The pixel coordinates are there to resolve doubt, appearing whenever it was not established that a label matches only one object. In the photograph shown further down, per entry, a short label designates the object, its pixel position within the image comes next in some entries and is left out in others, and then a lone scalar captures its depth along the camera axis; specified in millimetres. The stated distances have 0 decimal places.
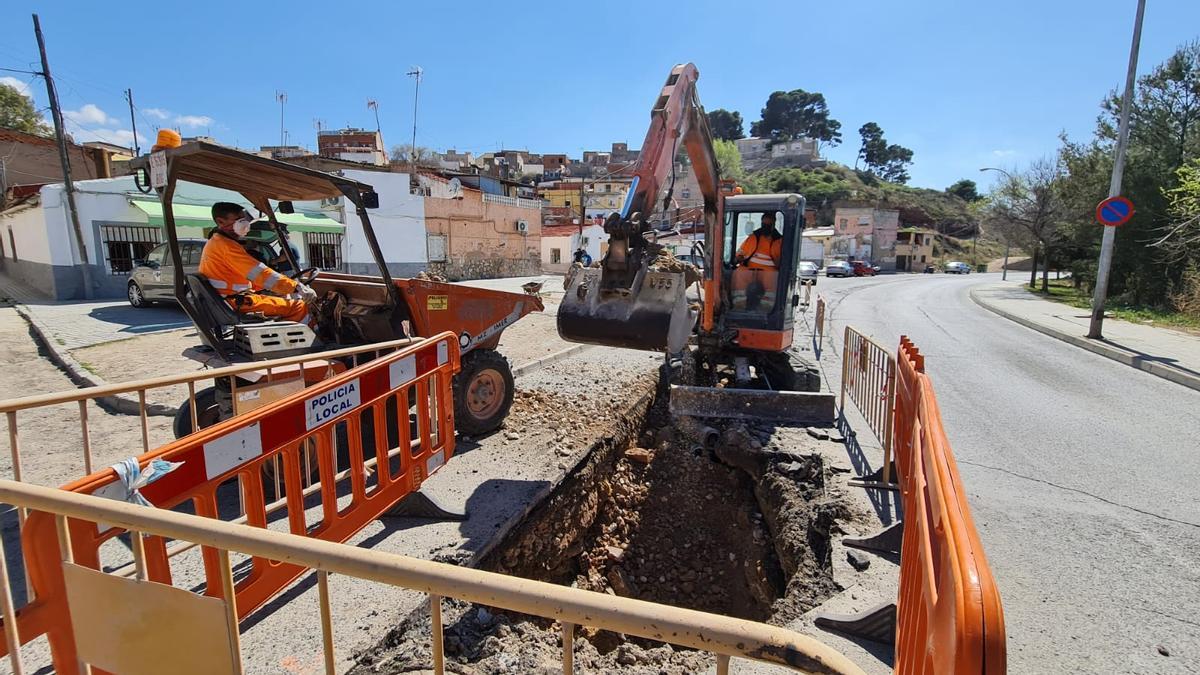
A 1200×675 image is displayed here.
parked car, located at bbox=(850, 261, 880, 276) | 49344
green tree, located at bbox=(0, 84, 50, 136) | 30281
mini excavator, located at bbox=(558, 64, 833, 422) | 4973
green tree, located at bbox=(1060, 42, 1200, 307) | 19562
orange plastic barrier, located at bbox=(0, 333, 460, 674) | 1909
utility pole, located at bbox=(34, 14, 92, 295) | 16312
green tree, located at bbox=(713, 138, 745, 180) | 81575
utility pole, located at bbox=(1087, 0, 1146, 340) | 12148
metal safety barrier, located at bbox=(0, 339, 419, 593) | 3078
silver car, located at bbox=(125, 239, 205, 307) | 14352
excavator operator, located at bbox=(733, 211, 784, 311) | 7367
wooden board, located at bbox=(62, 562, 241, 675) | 1751
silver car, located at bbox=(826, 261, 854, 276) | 47062
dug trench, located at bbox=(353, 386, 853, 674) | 3293
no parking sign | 11516
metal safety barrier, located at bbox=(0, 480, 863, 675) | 1271
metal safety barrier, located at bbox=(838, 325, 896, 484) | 5004
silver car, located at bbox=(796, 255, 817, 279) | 30695
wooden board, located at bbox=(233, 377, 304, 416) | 3867
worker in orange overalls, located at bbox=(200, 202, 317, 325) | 4410
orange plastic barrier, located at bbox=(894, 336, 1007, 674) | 1168
